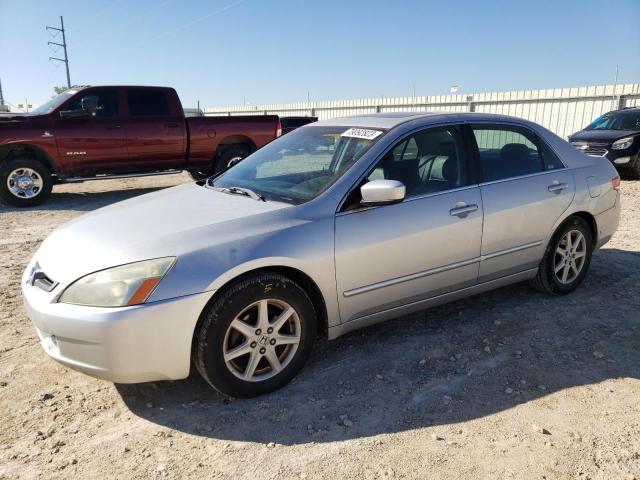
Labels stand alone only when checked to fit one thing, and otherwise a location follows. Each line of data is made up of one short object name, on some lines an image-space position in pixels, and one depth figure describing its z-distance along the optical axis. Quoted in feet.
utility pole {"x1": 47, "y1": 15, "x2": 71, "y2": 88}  134.41
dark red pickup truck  28.91
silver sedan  8.59
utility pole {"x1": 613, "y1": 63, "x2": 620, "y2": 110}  49.17
